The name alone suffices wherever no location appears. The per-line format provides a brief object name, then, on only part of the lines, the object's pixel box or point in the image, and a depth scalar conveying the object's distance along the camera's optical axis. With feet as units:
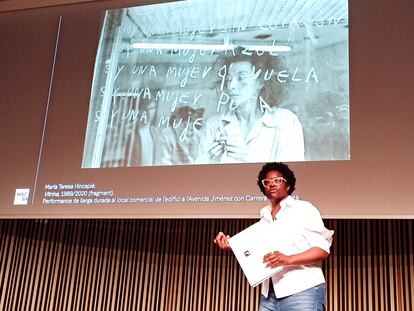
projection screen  10.24
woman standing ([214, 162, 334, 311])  6.27
